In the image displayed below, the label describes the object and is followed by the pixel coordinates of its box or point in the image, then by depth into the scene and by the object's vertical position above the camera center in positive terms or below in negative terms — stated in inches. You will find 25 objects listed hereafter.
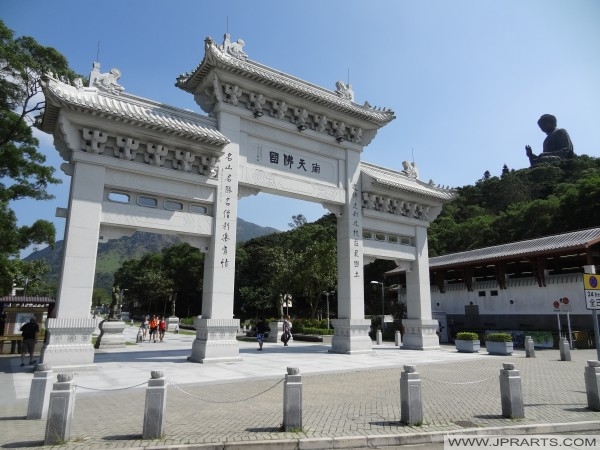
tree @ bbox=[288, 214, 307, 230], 2807.8 +617.4
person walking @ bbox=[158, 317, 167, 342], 1043.9 -51.9
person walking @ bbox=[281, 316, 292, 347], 863.7 -49.4
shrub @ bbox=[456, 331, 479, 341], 795.2 -47.6
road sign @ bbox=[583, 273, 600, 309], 357.4 +19.6
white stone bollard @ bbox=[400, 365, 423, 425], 261.4 -57.3
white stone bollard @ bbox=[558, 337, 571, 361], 657.6 -60.8
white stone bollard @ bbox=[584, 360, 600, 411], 303.4 -52.6
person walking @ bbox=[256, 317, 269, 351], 772.0 -40.1
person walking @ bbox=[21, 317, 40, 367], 521.7 -38.7
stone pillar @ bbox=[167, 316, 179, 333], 1525.6 -58.7
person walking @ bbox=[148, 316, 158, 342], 1015.6 -47.6
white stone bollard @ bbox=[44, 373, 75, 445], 222.8 -58.0
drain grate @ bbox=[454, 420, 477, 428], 258.1 -71.5
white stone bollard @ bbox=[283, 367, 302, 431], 246.1 -56.9
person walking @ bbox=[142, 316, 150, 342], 1065.5 -52.0
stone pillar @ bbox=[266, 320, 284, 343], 1051.9 -55.2
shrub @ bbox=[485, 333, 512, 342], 755.4 -46.6
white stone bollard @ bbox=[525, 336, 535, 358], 710.5 -61.5
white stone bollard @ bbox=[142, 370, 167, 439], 231.0 -58.5
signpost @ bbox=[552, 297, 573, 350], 877.2 +15.0
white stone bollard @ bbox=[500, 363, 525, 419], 276.8 -55.6
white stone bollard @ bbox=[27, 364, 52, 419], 275.4 -57.9
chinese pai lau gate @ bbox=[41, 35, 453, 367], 502.9 +207.1
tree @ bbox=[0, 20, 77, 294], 713.6 +304.8
